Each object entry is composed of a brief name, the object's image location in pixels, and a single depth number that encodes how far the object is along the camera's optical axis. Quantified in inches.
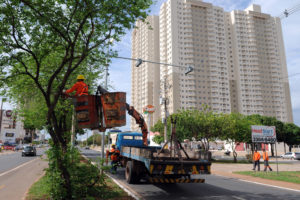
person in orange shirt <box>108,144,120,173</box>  554.8
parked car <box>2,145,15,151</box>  2239.9
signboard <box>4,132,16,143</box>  3601.9
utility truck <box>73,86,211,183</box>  252.2
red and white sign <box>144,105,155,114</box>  2001.7
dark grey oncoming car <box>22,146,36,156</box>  1330.0
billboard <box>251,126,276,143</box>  719.1
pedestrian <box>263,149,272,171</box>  695.9
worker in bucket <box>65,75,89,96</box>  255.1
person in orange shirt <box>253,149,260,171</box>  721.6
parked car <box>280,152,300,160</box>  1721.2
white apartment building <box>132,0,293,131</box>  3745.1
